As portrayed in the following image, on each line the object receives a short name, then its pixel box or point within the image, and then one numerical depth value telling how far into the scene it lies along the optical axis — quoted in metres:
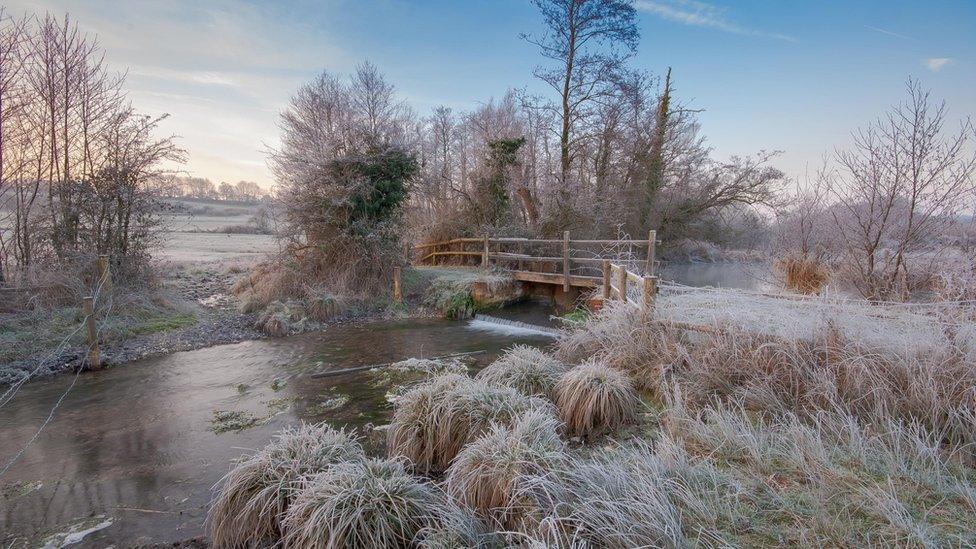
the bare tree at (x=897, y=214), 6.67
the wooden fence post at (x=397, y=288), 12.05
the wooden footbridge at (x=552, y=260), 7.64
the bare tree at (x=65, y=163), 8.82
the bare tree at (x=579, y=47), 15.04
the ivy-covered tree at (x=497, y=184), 15.98
